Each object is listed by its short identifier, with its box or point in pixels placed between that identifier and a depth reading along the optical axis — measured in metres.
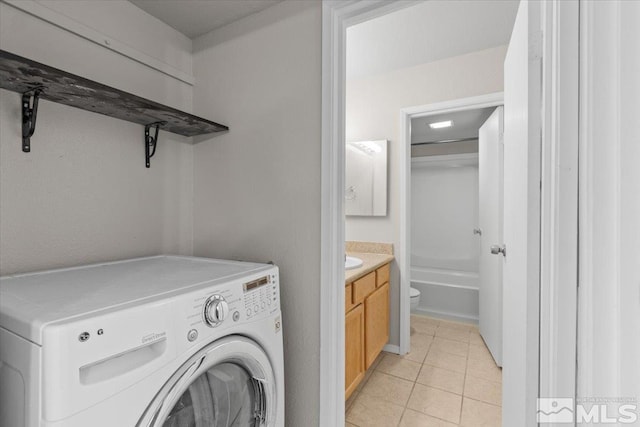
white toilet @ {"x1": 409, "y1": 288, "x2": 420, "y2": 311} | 3.01
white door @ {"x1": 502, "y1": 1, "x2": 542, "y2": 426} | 0.85
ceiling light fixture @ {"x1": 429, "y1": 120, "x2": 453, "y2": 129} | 3.21
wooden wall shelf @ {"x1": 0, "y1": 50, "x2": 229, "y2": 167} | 0.83
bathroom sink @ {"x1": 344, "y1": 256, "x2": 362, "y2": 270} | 1.97
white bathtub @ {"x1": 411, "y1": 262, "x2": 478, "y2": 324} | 3.26
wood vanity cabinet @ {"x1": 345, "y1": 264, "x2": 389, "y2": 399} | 1.70
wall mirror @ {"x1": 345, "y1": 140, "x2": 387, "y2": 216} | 2.58
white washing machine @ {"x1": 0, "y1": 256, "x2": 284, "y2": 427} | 0.55
